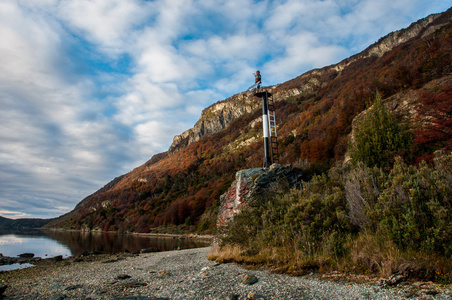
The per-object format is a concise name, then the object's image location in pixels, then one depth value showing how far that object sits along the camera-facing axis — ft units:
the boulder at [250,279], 22.03
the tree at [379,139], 48.45
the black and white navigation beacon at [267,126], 60.75
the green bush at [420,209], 17.40
